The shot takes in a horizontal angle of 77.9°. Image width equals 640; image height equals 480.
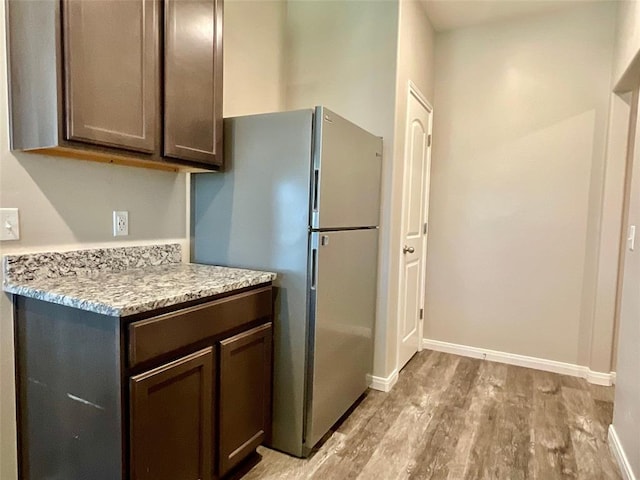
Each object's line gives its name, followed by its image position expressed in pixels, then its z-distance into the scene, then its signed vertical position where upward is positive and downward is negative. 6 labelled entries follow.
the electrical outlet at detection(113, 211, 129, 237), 1.79 -0.07
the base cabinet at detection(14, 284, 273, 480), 1.23 -0.63
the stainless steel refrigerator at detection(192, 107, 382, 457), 1.85 -0.10
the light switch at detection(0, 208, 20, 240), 1.41 -0.07
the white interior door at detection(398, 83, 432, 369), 2.85 -0.04
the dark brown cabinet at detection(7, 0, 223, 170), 1.30 +0.47
